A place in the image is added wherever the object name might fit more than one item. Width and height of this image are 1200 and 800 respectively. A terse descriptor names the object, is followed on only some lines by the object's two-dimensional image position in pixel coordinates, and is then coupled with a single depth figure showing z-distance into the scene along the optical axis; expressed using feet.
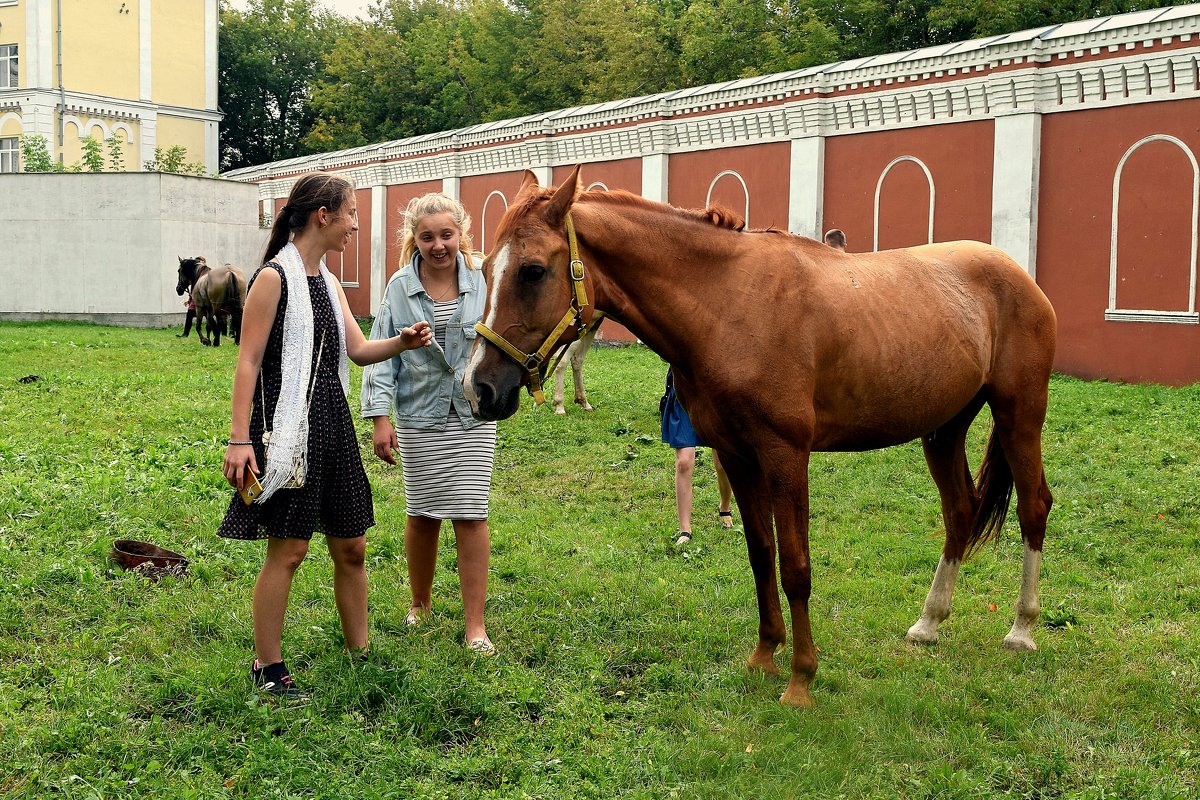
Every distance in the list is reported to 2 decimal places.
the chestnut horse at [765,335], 12.60
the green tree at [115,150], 104.54
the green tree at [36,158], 95.66
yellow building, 130.93
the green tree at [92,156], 96.58
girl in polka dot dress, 12.50
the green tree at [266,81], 168.25
